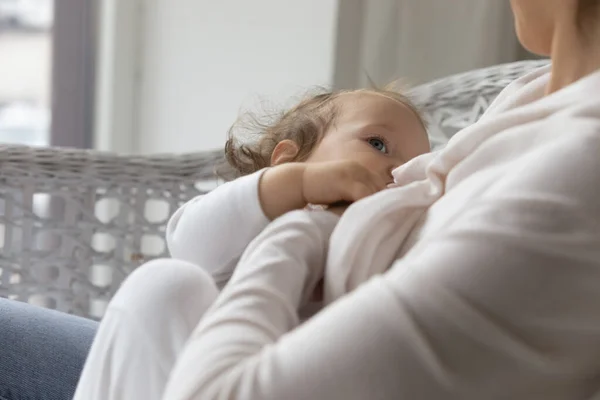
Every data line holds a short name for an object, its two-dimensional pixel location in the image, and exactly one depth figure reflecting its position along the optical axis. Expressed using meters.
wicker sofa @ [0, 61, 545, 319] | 1.64
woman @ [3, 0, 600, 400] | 0.92
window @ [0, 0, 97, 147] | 2.36
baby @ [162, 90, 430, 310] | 1.20
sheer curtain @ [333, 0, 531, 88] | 1.86
